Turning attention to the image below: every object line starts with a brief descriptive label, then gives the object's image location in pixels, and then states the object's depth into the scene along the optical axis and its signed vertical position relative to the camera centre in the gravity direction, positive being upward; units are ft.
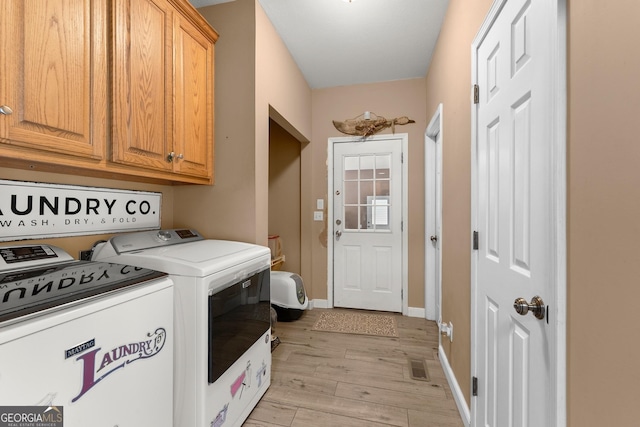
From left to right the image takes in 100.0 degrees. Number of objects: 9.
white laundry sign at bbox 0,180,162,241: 3.84 +0.02
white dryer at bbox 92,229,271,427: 3.97 -1.74
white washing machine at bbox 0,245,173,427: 2.27 -1.32
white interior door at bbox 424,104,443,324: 9.60 -0.42
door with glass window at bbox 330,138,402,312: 10.47 -0.51
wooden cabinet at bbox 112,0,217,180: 4.22 +2.29
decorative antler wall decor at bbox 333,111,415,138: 10.28 +3.41
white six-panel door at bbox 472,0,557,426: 2.73 -0.06
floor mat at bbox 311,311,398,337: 9.01 -4.00
